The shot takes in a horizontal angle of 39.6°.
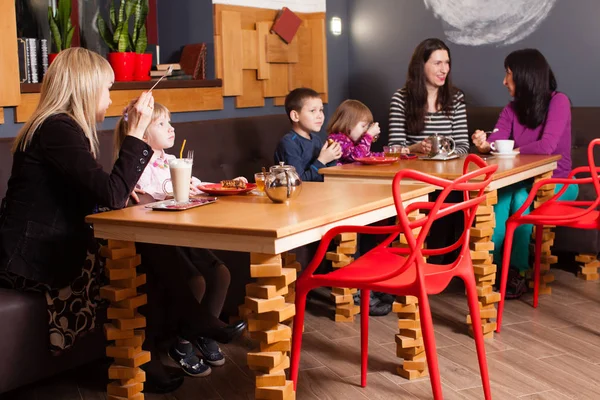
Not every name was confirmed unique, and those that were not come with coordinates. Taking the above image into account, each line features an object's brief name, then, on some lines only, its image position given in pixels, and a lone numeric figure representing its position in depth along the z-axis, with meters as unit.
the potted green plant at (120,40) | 4.00
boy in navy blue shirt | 3.82
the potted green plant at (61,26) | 3.76
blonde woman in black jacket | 2.50
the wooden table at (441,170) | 3.27
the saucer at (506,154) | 3.80
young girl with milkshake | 2.85
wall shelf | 3.55
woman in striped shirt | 4.19
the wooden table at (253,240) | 2.19
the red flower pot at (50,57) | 3.76
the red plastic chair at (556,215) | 3.23
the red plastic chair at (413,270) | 2.21
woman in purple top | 3.93
